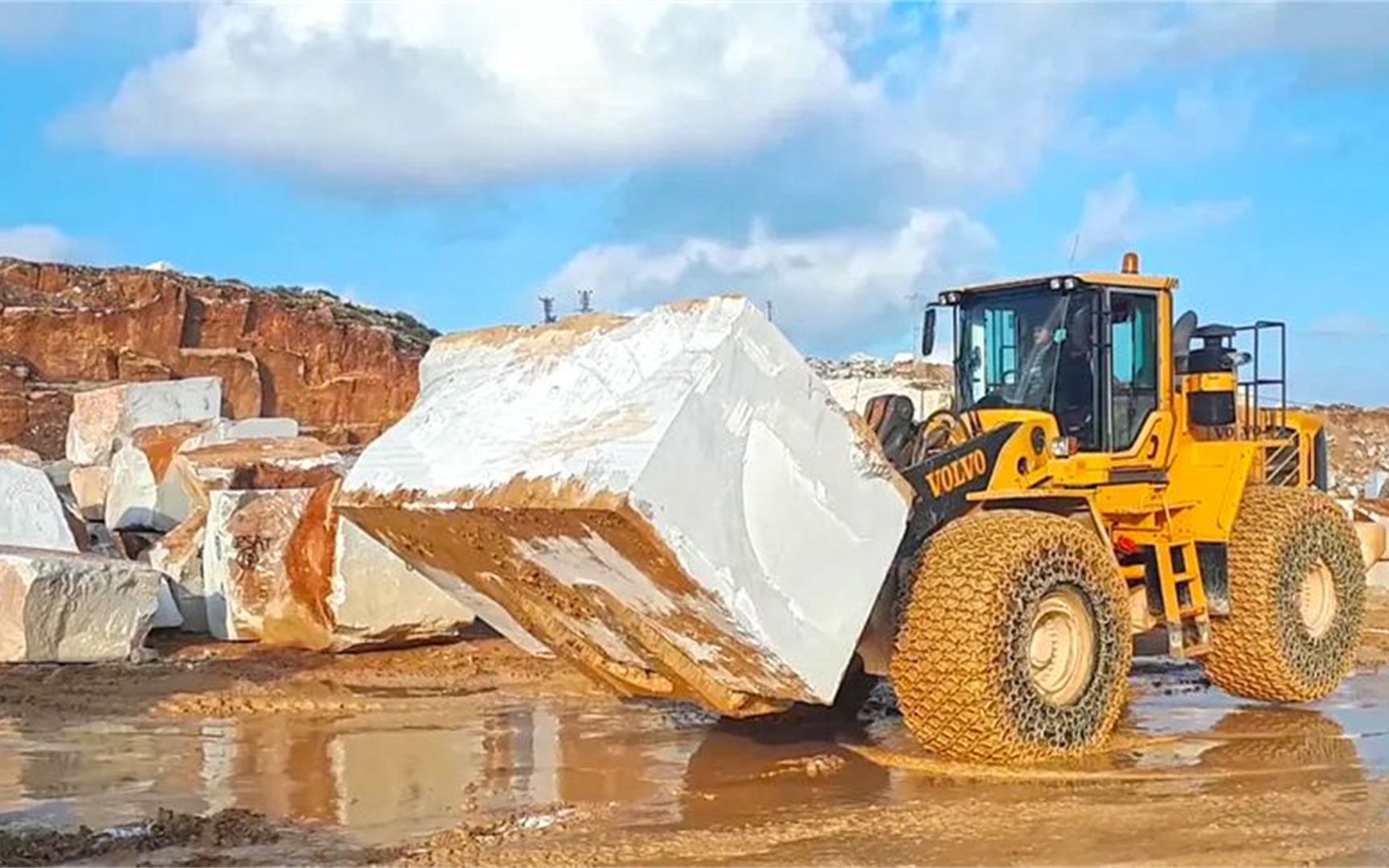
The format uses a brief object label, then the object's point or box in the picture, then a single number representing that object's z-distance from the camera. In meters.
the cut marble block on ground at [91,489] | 16.80
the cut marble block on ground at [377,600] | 11.77
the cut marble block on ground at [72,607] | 11.11
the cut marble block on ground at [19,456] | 15.65
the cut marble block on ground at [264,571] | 12.09
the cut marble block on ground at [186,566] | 13.22
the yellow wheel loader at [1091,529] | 7.60
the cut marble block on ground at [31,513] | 12.50
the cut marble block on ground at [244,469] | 14.00
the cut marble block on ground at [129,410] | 21.27
